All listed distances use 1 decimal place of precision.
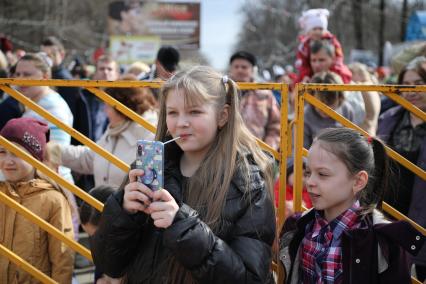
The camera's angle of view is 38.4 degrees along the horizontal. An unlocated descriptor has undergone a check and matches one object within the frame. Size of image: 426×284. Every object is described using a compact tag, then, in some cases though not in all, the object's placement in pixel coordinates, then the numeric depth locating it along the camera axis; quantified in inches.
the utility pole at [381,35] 1160.2
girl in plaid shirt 98.0
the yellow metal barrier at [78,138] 121.2
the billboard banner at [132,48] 746.8
